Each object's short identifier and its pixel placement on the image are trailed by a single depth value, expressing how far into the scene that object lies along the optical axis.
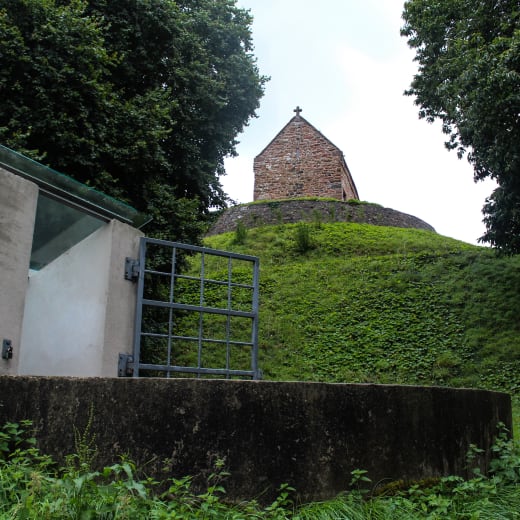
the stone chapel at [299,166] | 28.97
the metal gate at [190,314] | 5.45
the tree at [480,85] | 10.90
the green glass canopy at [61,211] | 4.84
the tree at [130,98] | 9.66
